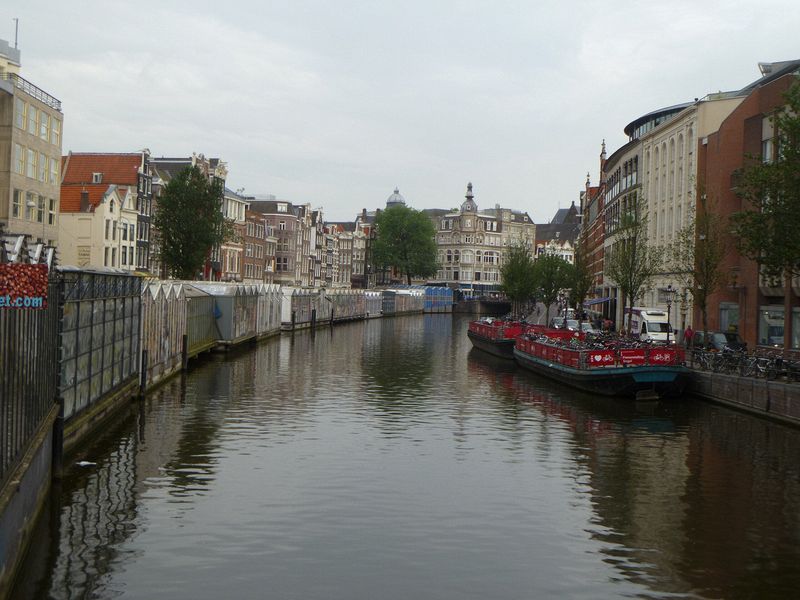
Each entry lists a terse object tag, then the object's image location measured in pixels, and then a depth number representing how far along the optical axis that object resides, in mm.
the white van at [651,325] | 52281
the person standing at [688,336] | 48475
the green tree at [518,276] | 117881
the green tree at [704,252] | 45469
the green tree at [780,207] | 31500
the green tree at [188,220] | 76188
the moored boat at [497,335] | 60000
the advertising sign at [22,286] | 11125
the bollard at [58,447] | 18719
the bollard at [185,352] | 41656
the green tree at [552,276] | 109962
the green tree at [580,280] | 94812
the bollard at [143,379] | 31578
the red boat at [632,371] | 37000
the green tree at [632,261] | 56906
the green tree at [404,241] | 171125
